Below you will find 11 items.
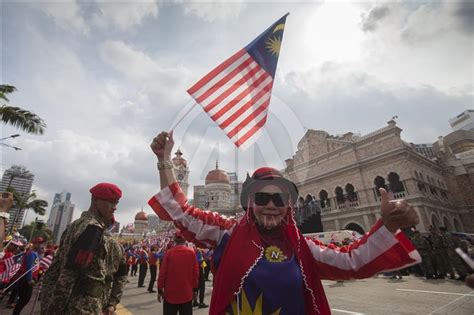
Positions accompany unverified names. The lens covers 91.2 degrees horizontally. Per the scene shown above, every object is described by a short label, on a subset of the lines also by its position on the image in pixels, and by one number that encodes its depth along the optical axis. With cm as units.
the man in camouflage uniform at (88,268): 196
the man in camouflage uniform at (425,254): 918
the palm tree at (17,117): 903
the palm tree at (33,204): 2908
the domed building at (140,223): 5981
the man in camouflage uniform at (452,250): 796
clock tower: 5191
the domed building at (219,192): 4648
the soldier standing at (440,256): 887
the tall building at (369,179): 1786
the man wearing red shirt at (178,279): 382
